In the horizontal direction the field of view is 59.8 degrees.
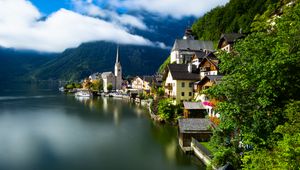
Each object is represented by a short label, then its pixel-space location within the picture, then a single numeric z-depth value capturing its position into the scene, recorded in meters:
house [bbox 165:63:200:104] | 54.75
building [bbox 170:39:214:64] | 100.44
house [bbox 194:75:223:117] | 38.83
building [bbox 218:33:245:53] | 61.16
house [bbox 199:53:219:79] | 48.47
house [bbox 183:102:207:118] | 43.16
